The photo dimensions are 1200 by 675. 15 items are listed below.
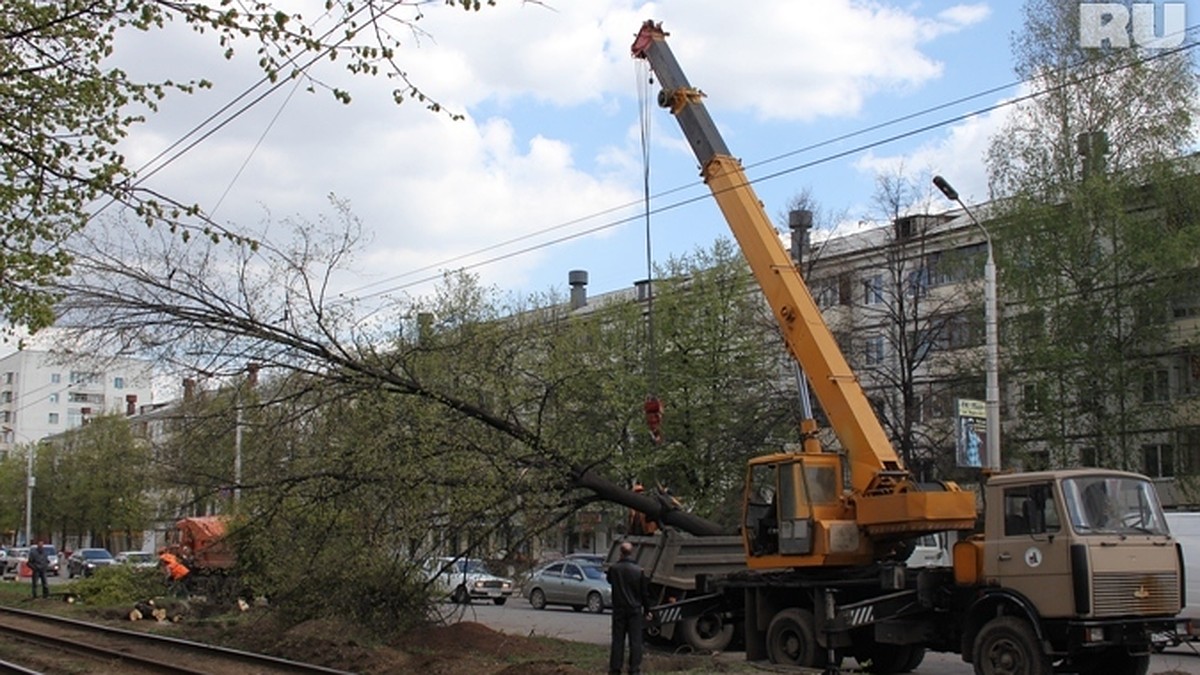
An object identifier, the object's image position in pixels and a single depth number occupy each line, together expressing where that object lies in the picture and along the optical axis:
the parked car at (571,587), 33.89
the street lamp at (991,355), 21.89
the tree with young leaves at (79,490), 68.88
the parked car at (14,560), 57.50
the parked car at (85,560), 51.81
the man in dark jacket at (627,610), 14.64
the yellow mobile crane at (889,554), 13.96
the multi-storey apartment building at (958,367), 34.81
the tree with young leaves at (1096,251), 33.88
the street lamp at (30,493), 72.00
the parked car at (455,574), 19.59
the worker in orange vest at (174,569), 31.47
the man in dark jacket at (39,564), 34.31
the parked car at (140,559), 35.47
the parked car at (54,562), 56.88
